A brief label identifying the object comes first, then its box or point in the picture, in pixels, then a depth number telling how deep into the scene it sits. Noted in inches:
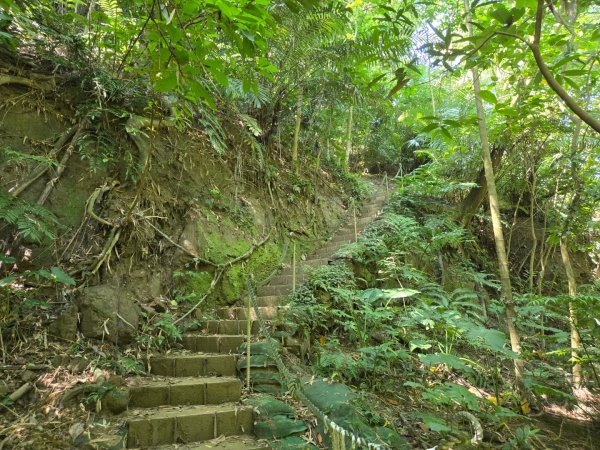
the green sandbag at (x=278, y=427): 110.8
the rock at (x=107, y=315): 134.0
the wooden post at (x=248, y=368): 136.1
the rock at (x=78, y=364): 117.4
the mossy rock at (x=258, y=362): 144.3
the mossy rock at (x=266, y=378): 140.6
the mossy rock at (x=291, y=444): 103.8
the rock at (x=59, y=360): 118.1
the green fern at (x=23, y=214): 109.3
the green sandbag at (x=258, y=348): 149.3
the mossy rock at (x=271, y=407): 119.8
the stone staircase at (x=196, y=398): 109.0
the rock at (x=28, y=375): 111.1
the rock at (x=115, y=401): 110.7
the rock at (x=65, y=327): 129.2
